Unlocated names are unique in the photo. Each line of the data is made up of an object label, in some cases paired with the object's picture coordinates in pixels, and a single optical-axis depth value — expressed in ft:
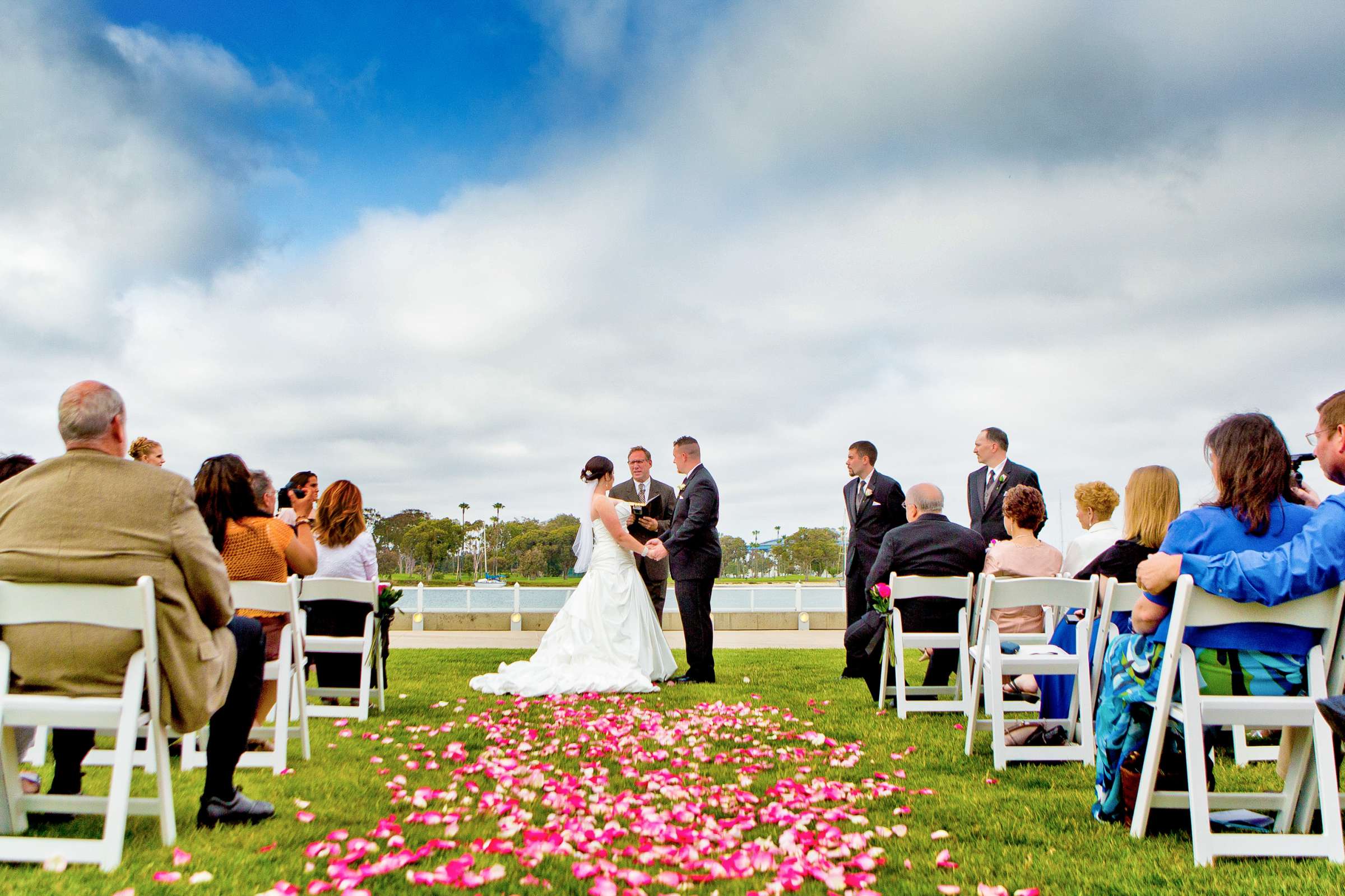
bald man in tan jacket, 9.77
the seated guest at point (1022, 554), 20.75
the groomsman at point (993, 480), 28.60
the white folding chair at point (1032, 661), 15.79
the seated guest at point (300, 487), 23.82
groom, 29.78
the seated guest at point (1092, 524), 20.58
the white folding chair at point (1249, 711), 9.89
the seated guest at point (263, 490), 18.21
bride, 27.02
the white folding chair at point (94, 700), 9.46
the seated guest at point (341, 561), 22.82
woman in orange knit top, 15.28
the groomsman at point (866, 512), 30.45
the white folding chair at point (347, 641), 21.06
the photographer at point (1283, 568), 9.59
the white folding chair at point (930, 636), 21.30
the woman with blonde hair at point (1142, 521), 15.90
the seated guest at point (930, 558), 23.40
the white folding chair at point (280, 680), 15.07
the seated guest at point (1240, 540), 10.37
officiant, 32.73
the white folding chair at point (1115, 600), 14.85
